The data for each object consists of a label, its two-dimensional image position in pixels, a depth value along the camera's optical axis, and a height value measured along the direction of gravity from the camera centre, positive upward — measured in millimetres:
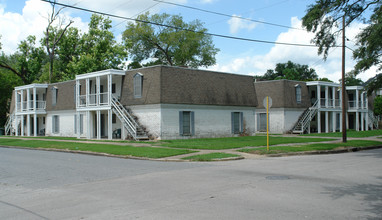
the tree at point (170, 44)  64125 +13864
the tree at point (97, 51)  48750 +10063
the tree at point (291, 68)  86625 +11860
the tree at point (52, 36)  52375 +12525
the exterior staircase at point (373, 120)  52031 +126
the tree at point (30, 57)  54281 +9824
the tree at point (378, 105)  52197 +2237
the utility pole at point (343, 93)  23919 +1834
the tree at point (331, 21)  16594 +4867
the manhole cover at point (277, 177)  10758 -1636
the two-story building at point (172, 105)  29281 +1605
